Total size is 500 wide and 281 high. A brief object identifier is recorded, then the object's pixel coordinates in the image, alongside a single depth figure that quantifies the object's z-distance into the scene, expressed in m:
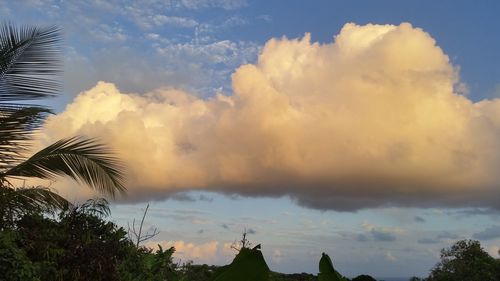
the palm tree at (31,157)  9.94
